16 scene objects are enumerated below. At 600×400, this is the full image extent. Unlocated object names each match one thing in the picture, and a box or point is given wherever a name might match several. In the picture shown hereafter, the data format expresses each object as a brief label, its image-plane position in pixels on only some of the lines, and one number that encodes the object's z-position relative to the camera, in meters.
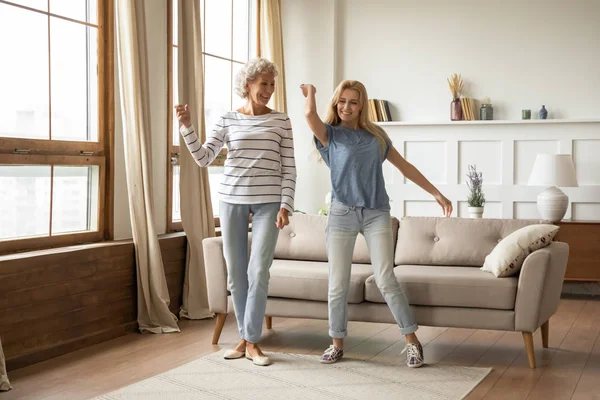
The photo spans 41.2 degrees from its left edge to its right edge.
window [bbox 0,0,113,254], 4.11
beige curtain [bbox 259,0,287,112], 6.89
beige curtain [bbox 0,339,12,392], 3.54
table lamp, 5.98
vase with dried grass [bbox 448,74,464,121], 6.86
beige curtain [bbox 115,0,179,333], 4.73
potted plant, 6.25
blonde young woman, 3.93
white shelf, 6.54
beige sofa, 4.01
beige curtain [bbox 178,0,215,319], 5.34
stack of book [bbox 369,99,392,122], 7.09
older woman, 3.79
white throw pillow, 4.08
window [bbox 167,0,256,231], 5.52
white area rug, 3.44
